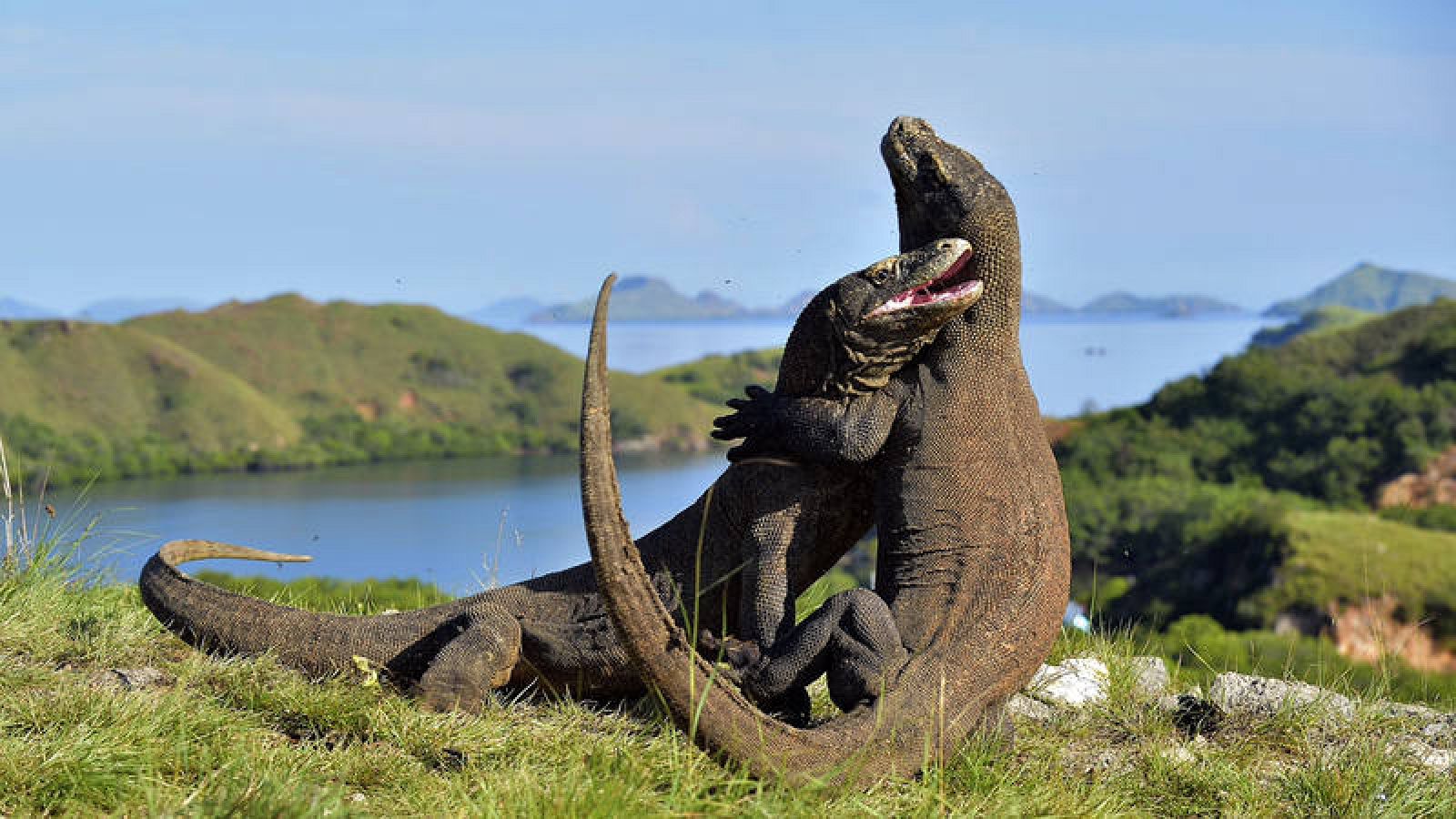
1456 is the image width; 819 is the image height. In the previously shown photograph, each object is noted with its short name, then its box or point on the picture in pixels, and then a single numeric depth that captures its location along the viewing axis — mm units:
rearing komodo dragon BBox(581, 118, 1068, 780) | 11953
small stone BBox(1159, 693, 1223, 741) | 14883
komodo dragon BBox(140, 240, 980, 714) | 12766
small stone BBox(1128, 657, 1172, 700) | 16344
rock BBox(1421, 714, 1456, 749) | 14625
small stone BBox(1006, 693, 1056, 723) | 15078
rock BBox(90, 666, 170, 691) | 13672
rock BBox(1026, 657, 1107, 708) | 15578
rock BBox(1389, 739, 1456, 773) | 13703
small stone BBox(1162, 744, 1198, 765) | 13328
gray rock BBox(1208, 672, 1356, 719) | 15117
